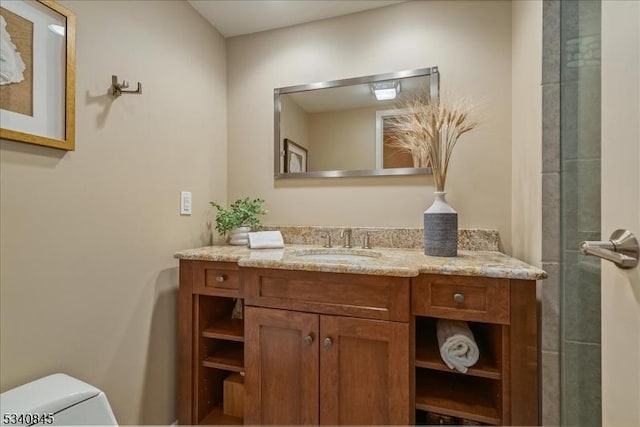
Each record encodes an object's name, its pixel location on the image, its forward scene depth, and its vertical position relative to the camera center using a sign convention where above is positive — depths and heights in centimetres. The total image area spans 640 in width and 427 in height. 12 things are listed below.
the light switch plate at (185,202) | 162 +5
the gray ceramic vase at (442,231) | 131 -8
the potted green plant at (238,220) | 171 -4
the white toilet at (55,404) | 79 -54
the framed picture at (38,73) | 92 +46
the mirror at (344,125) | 165 +52
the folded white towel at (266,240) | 161 -15
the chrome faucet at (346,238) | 166 -14
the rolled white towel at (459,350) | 110 -51
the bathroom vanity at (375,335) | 104 -48
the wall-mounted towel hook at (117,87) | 125 +52
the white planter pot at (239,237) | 175 -14
